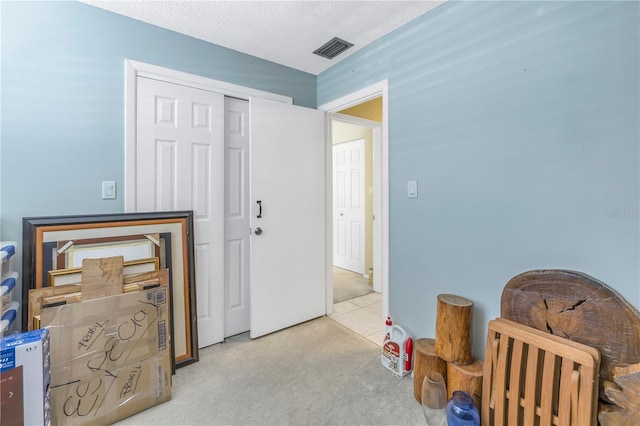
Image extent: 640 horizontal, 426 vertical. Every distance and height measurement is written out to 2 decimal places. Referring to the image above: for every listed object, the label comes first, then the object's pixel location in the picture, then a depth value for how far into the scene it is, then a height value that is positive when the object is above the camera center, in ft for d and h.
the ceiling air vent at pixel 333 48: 7.42 +4.51
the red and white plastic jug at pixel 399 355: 6.38 -3.24
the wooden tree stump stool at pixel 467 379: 4.94 -2.96
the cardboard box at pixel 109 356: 4.79 -2.60
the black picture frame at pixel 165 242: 5.28 -0.60
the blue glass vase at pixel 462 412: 4.48 -3.19
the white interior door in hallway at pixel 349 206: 14.06 +0.43
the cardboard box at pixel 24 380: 3.96 -2.40
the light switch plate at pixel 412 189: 6.63 +0.59
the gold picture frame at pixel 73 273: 5.33 -1.16
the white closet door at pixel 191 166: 6.66 +1.19
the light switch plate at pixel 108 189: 6.23 +0.55
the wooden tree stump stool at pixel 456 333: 5.20 -2.21
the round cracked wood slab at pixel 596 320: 3.65 -1.57
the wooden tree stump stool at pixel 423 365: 5.46 -2.94
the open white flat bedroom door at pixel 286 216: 7.98 -0.06
